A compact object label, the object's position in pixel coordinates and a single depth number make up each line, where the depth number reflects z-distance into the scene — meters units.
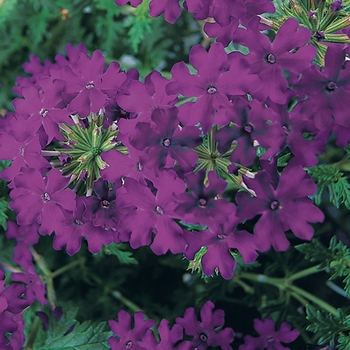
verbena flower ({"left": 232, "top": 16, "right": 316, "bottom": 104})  0.23
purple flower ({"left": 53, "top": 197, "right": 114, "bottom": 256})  0.25
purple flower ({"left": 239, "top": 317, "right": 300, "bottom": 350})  0.28
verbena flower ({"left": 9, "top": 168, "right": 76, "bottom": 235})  0.24
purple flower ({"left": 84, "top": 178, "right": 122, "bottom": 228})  0.25
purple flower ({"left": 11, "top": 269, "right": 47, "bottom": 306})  0.29
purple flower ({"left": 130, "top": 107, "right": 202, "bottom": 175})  0.23
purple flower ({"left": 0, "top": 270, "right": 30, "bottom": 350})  0.26
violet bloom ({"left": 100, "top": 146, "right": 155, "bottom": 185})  0.24
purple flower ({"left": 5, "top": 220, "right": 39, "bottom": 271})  0.31
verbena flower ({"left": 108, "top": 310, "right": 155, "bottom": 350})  0.27
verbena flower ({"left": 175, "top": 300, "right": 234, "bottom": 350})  0.28
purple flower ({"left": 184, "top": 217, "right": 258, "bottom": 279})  0.24
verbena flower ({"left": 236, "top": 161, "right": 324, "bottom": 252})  0.23
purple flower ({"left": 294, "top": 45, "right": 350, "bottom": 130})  0.23
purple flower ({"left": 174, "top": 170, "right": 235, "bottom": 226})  0.23
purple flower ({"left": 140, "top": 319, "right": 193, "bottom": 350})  0.27
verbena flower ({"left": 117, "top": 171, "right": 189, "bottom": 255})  0.23
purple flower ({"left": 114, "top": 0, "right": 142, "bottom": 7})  0.25
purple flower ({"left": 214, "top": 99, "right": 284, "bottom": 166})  0.23
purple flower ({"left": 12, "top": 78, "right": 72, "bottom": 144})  0.25
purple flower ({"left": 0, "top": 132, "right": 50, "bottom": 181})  0.25
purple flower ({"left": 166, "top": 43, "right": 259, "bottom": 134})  0.23
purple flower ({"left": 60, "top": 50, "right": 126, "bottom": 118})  0.25
